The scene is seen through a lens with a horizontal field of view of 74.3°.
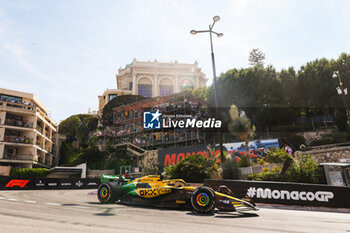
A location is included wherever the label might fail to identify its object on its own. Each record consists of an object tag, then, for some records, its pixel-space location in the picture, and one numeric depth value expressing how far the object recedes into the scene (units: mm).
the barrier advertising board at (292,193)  9547
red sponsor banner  28319
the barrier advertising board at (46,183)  22125
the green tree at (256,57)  59394
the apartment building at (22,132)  37125
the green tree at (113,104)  49156
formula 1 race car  7430
